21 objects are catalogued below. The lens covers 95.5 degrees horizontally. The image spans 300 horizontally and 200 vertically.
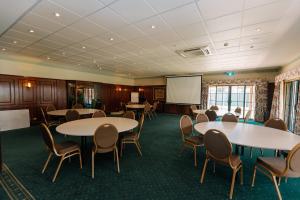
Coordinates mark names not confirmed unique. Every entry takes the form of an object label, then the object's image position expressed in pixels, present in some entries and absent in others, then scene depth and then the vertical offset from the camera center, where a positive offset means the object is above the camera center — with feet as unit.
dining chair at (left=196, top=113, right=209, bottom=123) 12.16 -2.04
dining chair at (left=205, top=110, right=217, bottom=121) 15.83 -2.26
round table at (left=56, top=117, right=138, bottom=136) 7.75 -2.15
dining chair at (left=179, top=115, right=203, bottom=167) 9.29 -2.85
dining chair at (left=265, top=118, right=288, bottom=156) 9.86 -2.09
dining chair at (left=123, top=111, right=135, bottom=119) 13.23 -1.98
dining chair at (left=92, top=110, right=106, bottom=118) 13.57 -1.99
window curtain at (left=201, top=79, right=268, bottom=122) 23.22 +0.36
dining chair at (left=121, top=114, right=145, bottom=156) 10.03 -3.23
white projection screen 28.89 +1.37
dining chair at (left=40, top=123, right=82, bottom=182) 7.15 -3.06
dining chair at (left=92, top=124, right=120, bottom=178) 7.37 -2.44
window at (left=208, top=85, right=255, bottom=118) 25.40 -0.21
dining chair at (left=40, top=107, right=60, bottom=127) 14.83 -3.11
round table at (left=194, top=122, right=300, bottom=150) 6.29 -2.21
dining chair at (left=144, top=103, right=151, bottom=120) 23.48 -2.30
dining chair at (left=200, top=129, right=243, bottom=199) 6.22 -2.58
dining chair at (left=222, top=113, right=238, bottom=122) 12.25 -2.02
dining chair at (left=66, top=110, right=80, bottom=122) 13.76 -2.13
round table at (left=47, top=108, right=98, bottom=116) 14.70 -2.14
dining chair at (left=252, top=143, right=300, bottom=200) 5.40 -3.14
